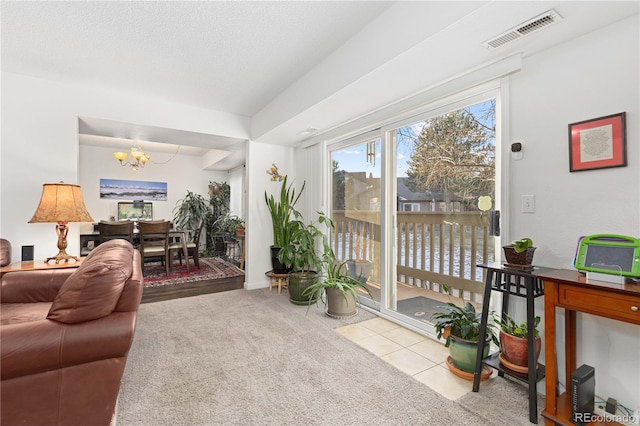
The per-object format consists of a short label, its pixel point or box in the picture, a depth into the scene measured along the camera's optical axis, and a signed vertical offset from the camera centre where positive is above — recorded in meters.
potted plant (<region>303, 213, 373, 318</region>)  3.10 -0.82
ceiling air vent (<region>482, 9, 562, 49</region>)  1.55 +1.05
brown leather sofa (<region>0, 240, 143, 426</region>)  1.23 -0.60
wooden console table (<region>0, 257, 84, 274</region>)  2.44 -0.45
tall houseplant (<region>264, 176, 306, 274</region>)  4.12 -0.10
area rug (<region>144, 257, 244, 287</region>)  4.64 -1.03
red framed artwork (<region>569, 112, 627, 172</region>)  1.57 +0.41
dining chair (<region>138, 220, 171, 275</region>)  4.81 -0.41
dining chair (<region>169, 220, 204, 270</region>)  5.37 -0.60
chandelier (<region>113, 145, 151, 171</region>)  5.23 +1.08
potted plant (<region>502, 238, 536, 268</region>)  1.72 -0.22
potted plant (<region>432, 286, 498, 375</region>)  1.97 -0.83
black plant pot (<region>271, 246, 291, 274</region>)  4.12 -0.70
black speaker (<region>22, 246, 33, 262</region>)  2.94 -0.38
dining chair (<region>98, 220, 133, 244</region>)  4.52 -0.23
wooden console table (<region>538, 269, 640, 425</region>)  1.29 -0.43
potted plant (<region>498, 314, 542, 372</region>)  1.75 -0.79
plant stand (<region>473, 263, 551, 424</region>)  1.61 -0.58
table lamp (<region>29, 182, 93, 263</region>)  2.58 +0.05
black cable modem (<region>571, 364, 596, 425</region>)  1.43 -0.89
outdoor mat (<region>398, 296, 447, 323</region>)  2.79 -0.91
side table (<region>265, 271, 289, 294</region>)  4.05 -0.93
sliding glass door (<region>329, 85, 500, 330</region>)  2.35 +0.10
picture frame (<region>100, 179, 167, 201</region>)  6.46 +0.58
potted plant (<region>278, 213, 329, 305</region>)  3.54 -0.59
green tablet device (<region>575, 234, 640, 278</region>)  1.36 -0.19
